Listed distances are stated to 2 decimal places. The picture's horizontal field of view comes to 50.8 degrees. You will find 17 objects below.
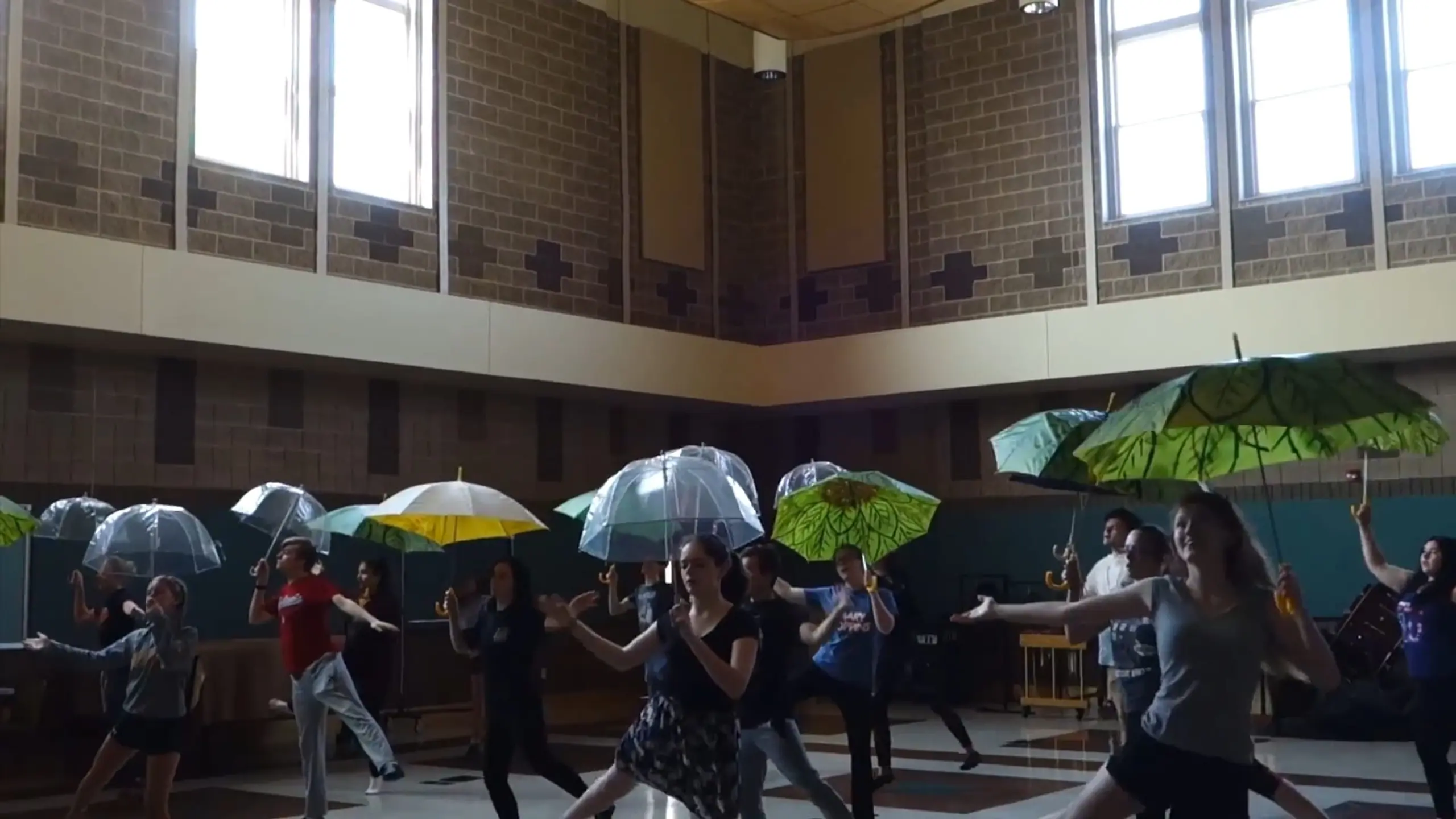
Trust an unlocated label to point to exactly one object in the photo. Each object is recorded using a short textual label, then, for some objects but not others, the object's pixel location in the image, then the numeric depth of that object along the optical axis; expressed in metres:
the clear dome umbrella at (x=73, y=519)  11.14
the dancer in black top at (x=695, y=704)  5.23
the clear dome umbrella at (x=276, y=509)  11.17
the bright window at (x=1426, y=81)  13.70
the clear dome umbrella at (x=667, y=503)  7.55
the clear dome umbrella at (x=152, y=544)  10.14
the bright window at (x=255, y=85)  13.17
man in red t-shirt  8.38
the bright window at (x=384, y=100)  14.26
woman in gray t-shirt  4.30
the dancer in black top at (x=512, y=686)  7.32
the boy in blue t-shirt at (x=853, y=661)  7.69
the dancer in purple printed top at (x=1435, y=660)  7.75
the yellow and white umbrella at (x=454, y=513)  8.42
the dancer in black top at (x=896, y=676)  9.30
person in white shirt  7.61
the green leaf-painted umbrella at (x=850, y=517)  8.25
